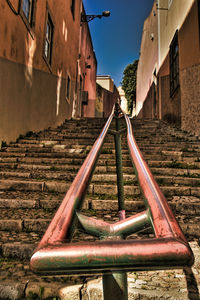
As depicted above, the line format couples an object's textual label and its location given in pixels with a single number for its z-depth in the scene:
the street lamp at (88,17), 11.50
